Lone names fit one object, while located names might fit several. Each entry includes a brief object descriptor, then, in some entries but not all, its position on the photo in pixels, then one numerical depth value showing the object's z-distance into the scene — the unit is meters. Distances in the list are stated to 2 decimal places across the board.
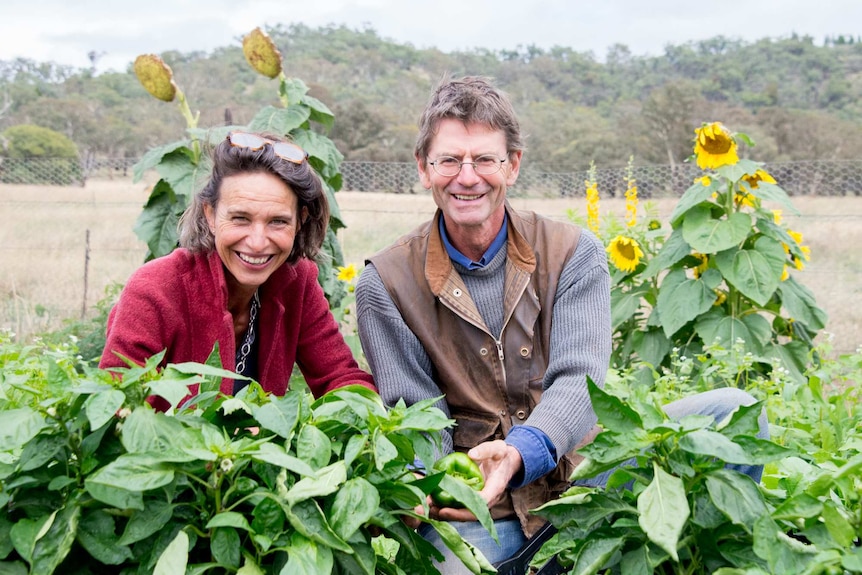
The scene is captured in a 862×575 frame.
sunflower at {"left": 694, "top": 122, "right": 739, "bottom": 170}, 3.92
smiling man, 2.39
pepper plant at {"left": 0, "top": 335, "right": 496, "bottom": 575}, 1.41
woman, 2.40
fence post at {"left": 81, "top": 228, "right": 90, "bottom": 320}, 6.63
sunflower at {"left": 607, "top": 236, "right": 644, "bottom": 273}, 4.27
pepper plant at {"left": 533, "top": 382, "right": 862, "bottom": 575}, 1.42
